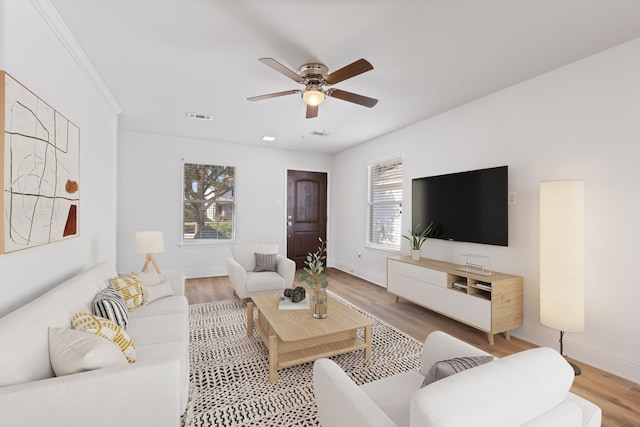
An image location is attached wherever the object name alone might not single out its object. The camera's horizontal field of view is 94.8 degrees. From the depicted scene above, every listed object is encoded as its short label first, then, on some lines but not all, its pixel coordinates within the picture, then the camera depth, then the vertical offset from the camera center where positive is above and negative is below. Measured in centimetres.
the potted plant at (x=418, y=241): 406 -35
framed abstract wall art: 159 +27
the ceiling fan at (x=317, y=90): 265 +116
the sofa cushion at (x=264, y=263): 421 -69
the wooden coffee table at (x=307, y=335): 221 -95
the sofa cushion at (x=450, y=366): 110 -57
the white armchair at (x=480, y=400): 79 -55
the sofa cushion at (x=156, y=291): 270 -74
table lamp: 356 -36
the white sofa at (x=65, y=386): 113 -72
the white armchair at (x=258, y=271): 383 -79
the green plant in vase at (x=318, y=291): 255 -67
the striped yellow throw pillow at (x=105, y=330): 161 -65
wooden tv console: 289 -84
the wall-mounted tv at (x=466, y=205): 317 +14
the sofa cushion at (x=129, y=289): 251 -66
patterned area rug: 186 -125
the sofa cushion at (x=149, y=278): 283 -63
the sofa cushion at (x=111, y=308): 201 -66
